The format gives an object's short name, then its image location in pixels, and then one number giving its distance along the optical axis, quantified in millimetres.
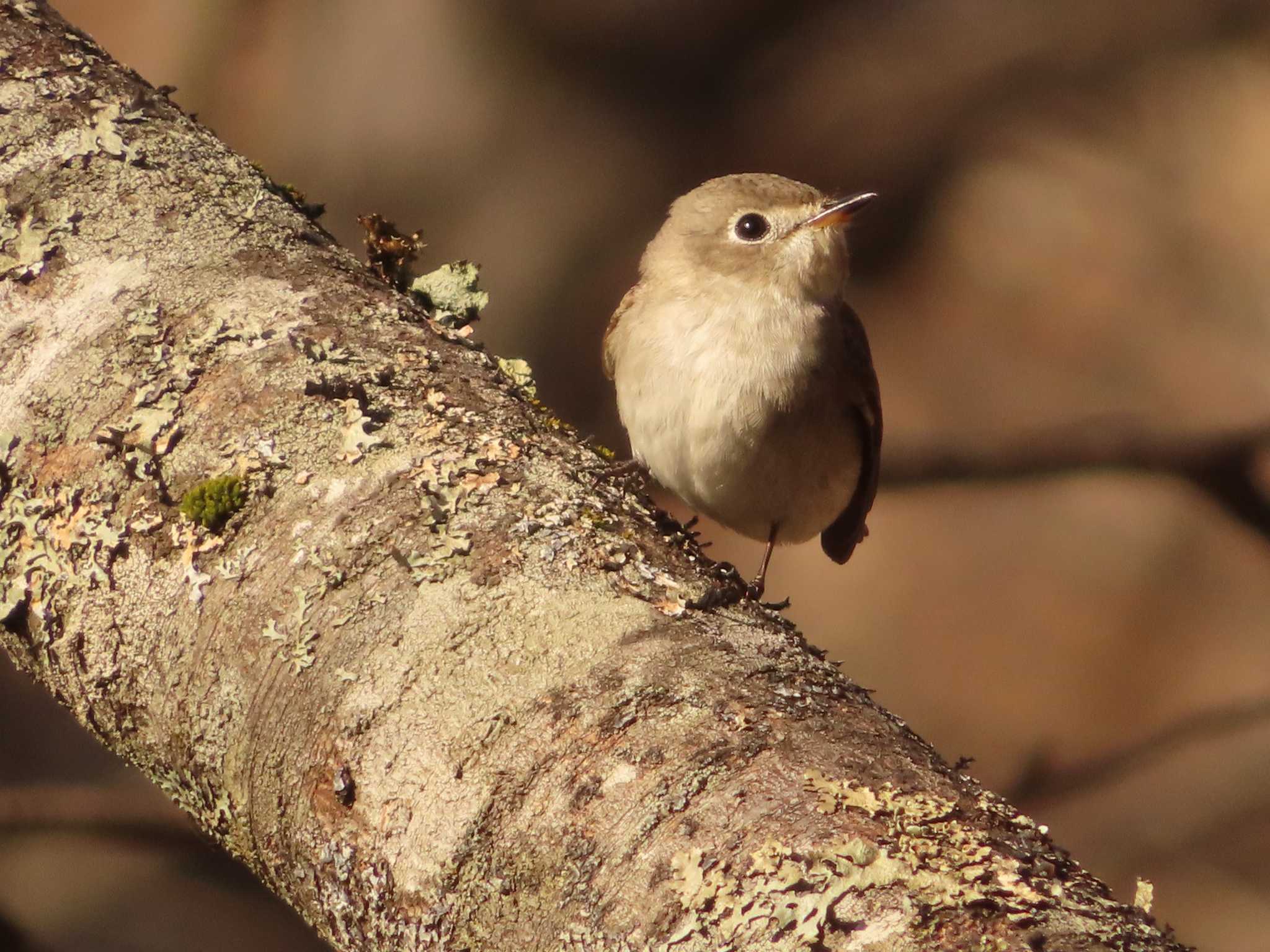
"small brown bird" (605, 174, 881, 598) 6898
